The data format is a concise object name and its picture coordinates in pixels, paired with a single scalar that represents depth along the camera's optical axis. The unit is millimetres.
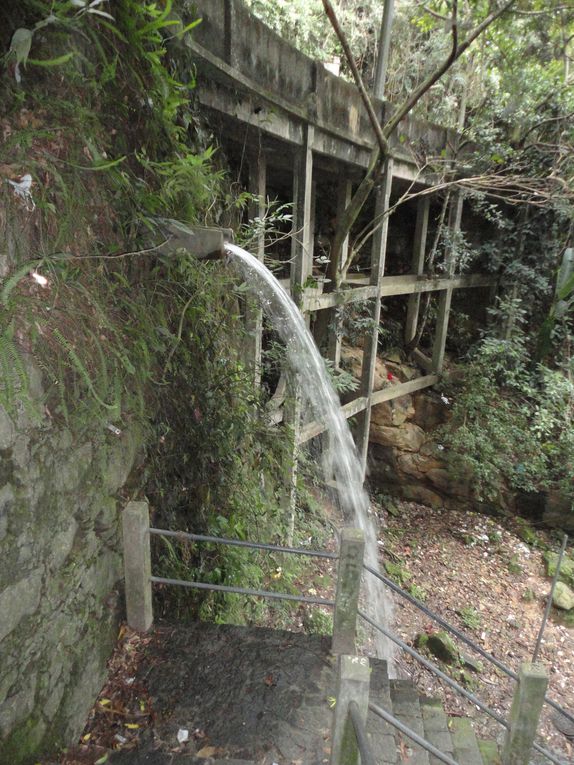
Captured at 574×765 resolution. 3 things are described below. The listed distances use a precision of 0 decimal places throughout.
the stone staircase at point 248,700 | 2004
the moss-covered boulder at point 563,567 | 6243
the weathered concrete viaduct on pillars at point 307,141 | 3133
